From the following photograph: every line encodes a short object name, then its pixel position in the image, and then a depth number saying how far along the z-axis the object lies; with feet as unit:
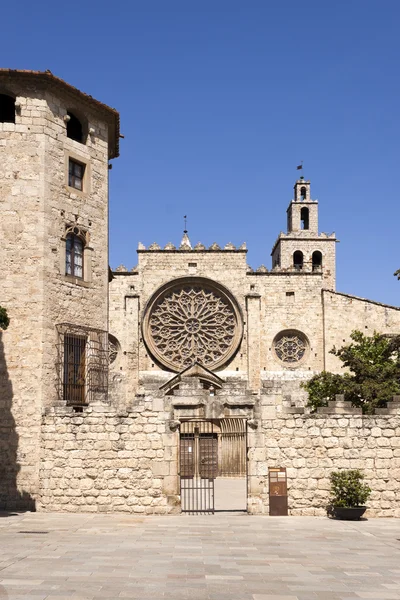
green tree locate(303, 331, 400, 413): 87.20
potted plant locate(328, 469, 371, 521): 49.39
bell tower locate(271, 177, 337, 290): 157.79
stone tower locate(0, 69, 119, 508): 54.80
